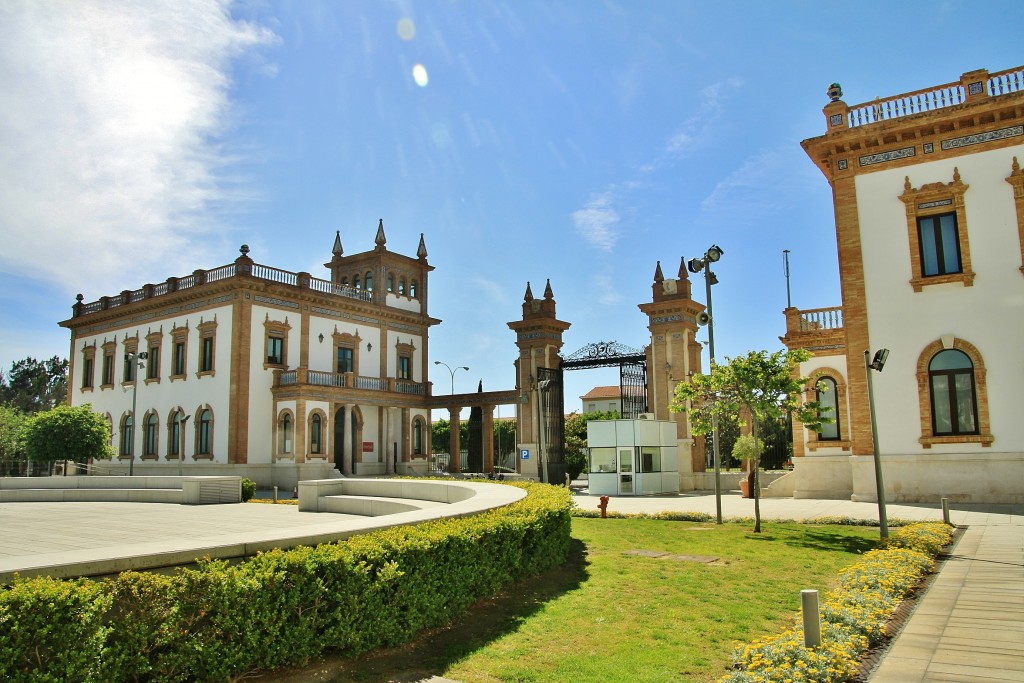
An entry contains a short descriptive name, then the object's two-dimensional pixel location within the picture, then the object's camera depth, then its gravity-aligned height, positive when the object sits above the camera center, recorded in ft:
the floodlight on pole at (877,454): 46.11 -2.23
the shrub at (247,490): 80.89 -6.20
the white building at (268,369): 124.88 +12.46
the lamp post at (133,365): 124.67 +12.68
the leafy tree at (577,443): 164.66 -3.91
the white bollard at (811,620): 21.45 -5.83
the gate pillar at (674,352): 109.40 +10.85
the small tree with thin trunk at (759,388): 55.62 +2.66
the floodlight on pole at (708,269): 63.46 +13.58
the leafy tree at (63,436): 116.57 +0.48
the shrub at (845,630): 20.54 -6.97
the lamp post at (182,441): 129.88 -0.90
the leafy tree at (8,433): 173.21 +1.69
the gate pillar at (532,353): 120.78 +12.63
